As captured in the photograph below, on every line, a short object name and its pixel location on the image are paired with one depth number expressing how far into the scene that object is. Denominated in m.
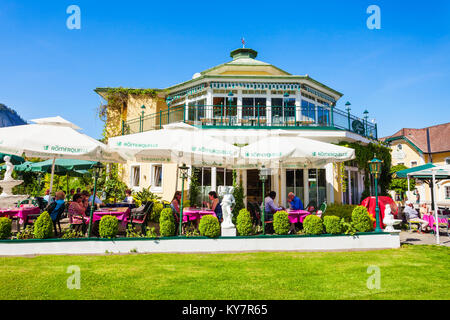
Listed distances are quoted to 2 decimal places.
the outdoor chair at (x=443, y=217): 9.78
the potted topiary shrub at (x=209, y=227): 7.08
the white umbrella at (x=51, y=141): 6.53
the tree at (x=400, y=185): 24.84
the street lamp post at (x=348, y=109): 14.09
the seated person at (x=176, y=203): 8.12
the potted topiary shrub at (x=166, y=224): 7.07
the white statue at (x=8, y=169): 10.91
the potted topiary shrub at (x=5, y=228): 6.47
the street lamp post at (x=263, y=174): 7.52
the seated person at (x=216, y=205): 8.90
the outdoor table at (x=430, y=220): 10.40
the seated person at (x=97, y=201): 9.43
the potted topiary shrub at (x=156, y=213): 11.94
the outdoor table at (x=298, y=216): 8.31
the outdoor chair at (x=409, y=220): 10.95
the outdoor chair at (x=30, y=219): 7.78
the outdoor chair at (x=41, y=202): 9.60
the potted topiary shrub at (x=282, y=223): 7.53
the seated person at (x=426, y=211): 11.04
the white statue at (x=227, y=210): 7.30
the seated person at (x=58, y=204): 7.66
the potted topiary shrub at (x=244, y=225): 7.35
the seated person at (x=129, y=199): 11.50
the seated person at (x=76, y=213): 7.61
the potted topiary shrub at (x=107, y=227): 6.80
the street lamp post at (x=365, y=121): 15.11
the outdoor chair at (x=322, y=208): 9.02
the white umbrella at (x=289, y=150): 7.43
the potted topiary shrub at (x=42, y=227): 6.57
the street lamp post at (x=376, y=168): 7.86
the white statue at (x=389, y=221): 7.84
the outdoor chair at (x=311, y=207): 9.21
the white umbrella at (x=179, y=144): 7.17
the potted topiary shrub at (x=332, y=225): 7.52
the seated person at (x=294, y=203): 9.25
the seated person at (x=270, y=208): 8.62
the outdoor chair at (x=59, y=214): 7.69
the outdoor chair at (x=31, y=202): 9.02
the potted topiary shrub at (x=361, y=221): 7.75
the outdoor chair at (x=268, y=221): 8.51
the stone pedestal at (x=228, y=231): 7.25
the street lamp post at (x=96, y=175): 6.96
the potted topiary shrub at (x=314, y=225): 7.48
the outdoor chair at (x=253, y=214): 8.92
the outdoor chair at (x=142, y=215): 7.91
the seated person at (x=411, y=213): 11.06
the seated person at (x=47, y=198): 9.79
